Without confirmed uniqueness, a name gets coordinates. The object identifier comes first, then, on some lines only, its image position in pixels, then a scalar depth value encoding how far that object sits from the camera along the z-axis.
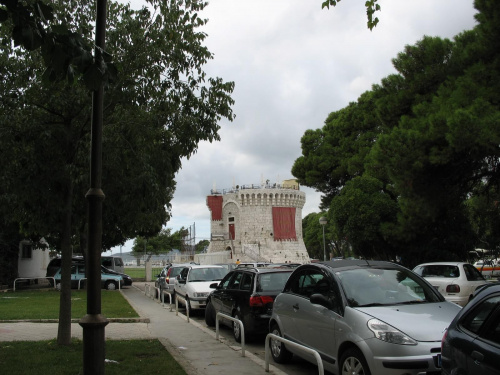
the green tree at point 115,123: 8.23
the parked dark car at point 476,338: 3.57
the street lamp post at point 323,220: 28.00
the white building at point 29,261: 32.28
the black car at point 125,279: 28.97
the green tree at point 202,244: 123.69
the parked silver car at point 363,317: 5.20
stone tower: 68.06
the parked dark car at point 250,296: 9.52
